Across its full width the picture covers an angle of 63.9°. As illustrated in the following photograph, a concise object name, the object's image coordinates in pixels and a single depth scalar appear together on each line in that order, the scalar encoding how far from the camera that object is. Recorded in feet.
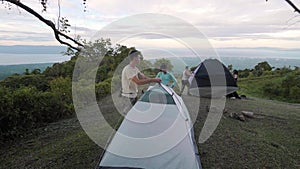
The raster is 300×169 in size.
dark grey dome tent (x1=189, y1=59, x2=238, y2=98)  24.17
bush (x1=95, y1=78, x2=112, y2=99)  21.08
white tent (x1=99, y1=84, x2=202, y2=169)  7.52
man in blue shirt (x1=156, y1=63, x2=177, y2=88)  15.05
